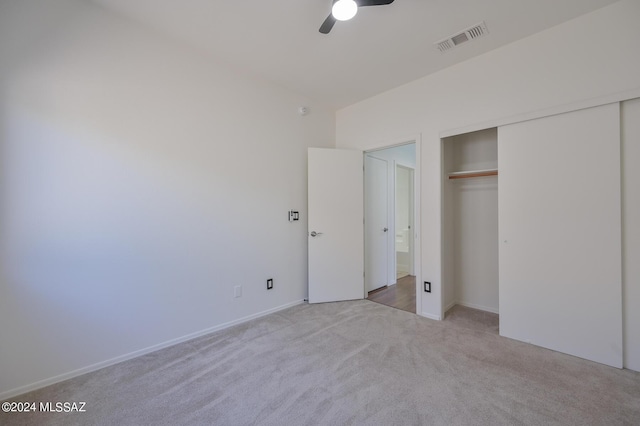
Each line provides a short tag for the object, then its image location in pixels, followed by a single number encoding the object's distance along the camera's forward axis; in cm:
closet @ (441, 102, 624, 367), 198
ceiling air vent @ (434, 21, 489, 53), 223
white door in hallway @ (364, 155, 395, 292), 389
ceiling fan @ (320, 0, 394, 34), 168
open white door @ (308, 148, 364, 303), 347
